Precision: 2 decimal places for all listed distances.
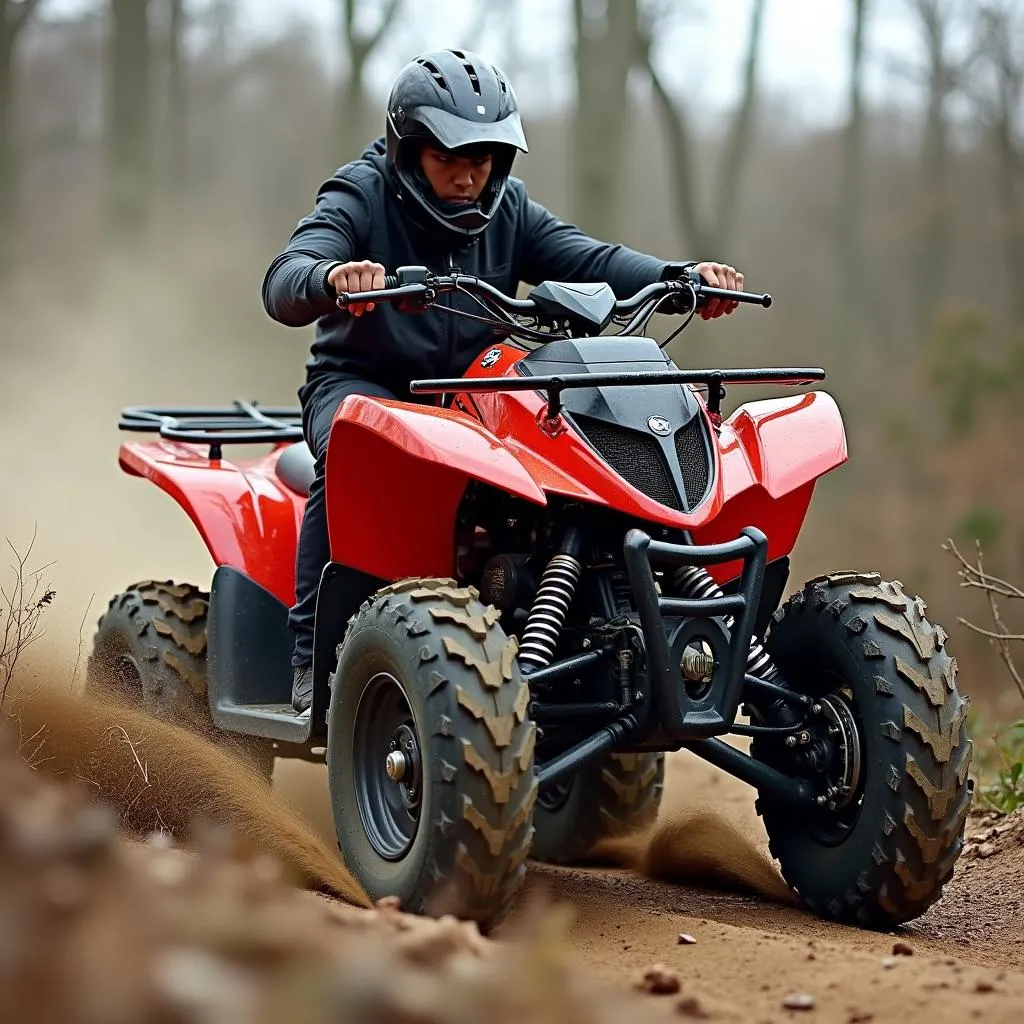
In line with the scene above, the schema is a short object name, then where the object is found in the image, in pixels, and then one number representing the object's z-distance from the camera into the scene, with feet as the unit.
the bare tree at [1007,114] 83.25
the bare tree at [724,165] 68.69
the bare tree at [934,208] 92.43
